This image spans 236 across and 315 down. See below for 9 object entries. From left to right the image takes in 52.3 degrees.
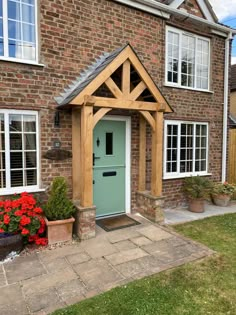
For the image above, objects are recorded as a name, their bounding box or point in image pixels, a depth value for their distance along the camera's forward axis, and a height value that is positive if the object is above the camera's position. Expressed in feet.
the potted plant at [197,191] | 22.29 -4.01
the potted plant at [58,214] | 14.98 -4.18
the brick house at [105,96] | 15.69 +3.84
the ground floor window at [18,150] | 15.61 -0.16
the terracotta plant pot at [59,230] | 14.89 -5.20
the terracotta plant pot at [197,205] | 22.30 -5.30
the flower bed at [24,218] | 13.85 -4.19
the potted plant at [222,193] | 24.59 -4.65
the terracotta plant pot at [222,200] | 24.63 -5.30
